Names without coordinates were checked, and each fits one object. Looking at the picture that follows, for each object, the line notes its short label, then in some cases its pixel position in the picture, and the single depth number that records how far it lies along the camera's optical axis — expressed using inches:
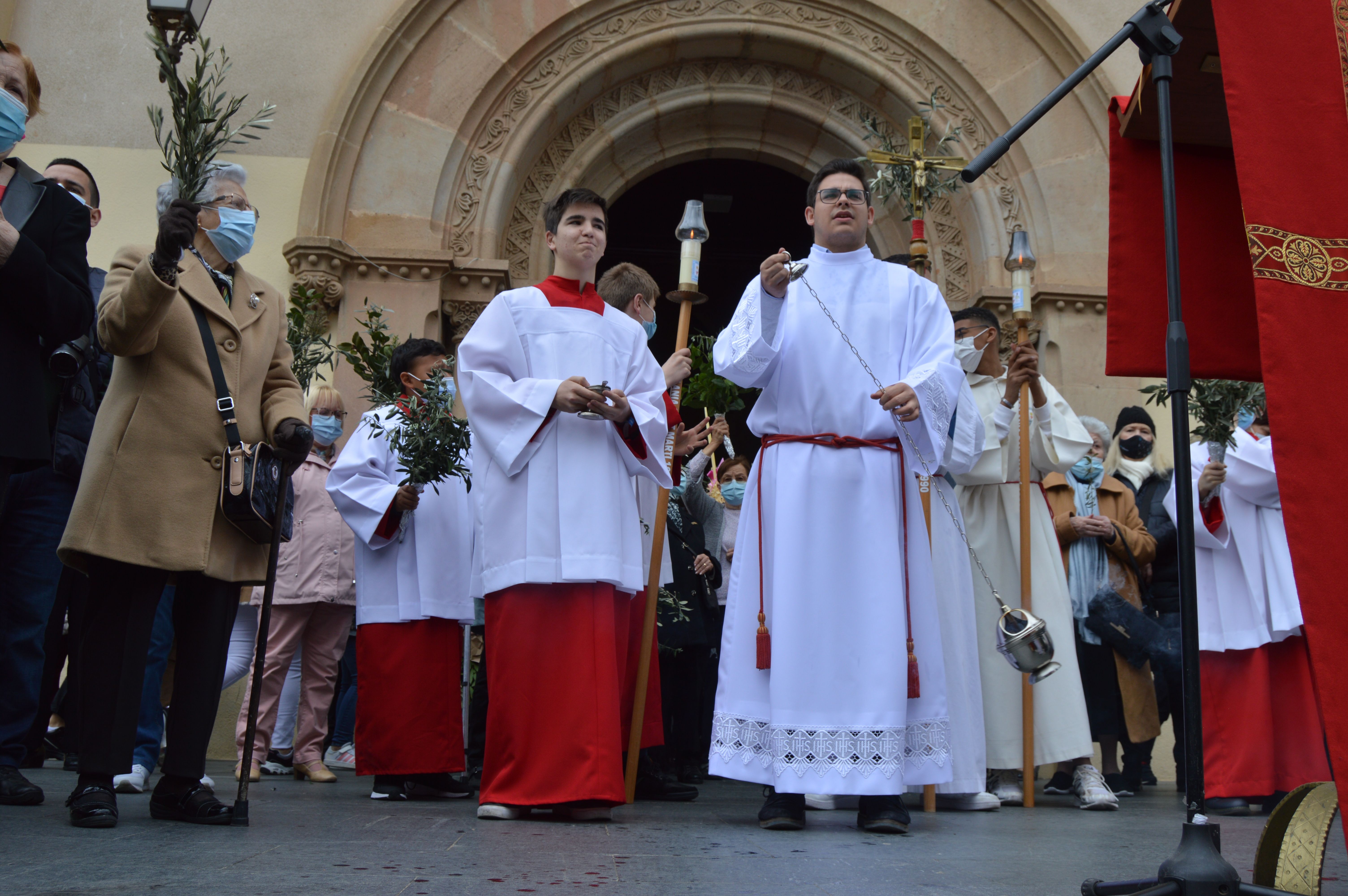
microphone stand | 94.8
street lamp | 148.4
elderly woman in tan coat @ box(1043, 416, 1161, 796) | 254.2
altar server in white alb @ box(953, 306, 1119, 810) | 221.6
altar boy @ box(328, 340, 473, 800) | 211.8
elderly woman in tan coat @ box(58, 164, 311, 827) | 142.1
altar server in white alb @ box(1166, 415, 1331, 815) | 225.0
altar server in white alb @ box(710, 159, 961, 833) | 163.3
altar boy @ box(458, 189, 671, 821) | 168.4
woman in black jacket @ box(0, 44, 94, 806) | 144.8
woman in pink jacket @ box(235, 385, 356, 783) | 247.6
